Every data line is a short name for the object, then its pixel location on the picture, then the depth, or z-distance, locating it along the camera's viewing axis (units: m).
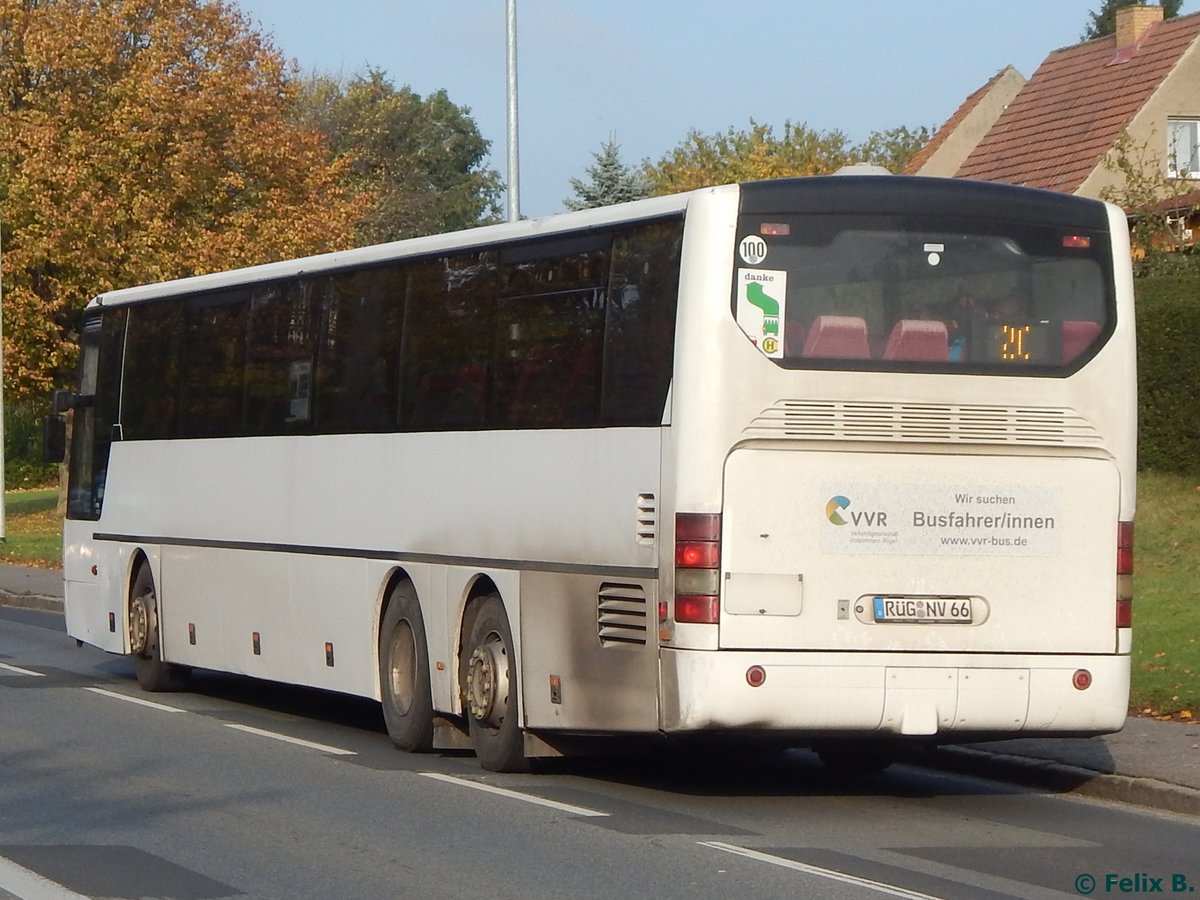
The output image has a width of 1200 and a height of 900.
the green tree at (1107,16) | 91.56
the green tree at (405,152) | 91.06
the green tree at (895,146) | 80.71
